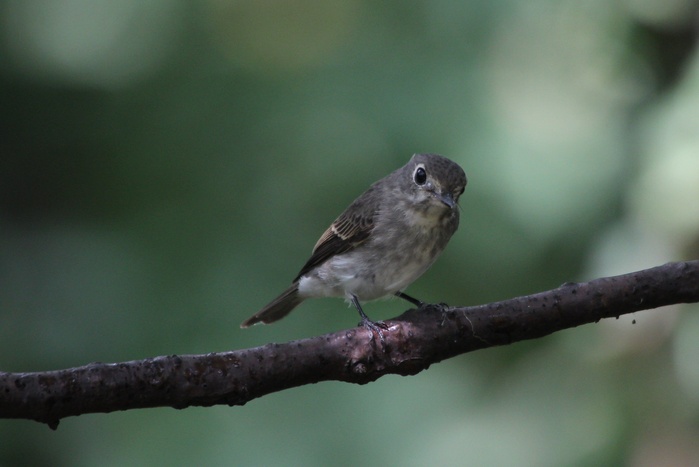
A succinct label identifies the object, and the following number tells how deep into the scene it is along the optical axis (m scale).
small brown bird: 4.50
